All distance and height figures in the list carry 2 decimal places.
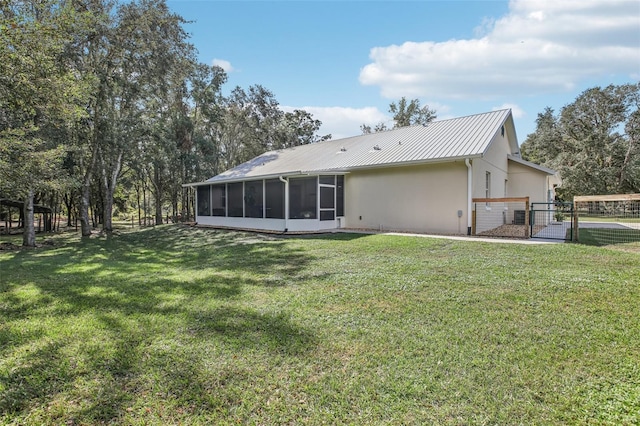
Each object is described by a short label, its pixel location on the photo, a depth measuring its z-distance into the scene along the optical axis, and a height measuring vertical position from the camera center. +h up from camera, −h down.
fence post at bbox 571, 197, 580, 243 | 9.02 -0.64
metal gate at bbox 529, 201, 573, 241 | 10.27 -1.07
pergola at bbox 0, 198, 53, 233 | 19.35 -0.25
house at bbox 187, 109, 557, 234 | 11.55 +0.82
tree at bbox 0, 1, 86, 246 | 5.96 +2.54
